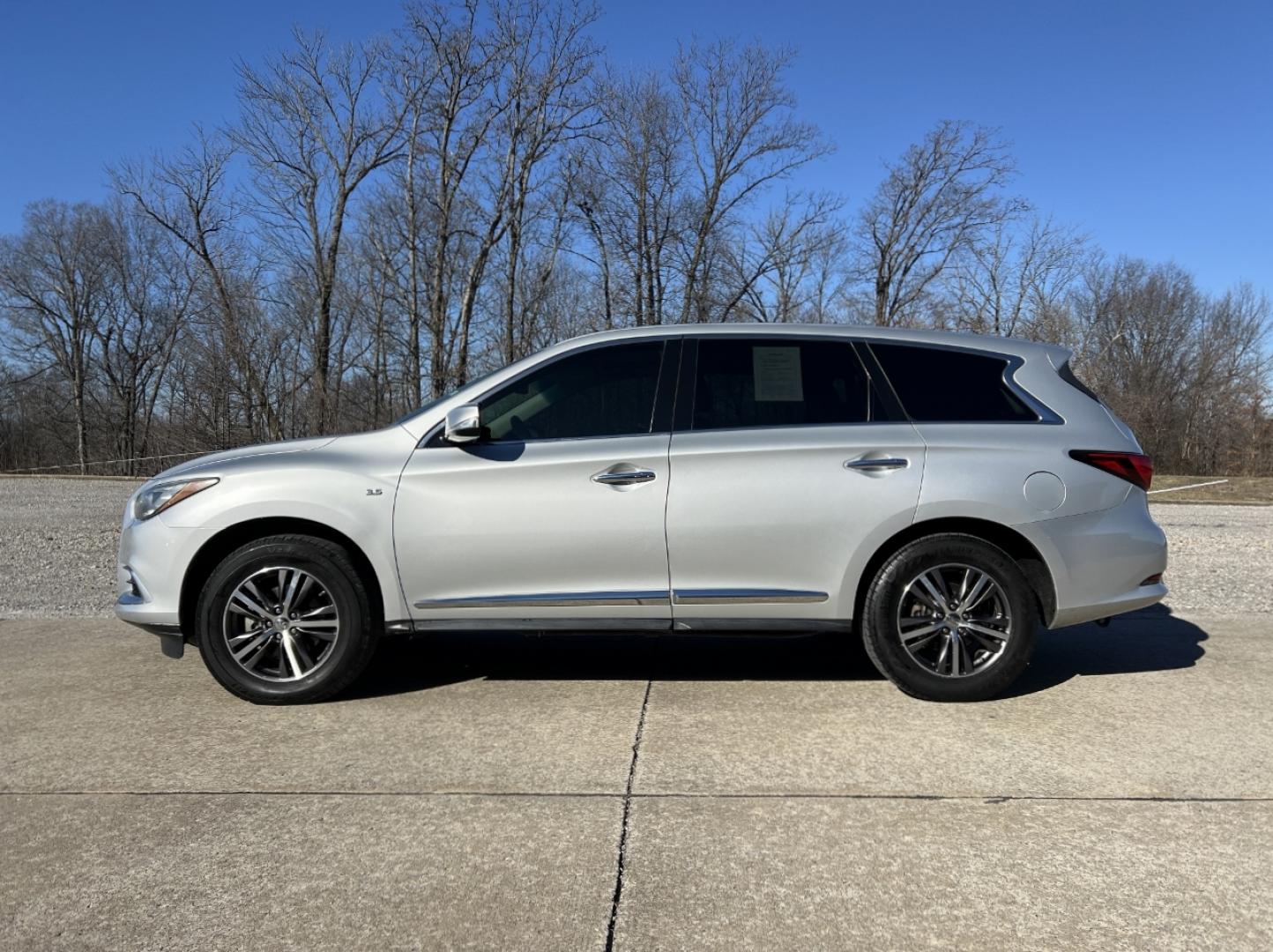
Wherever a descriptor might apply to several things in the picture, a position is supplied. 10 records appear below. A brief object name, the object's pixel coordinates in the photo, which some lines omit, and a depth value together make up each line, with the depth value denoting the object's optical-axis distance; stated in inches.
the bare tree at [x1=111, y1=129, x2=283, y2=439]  1170.6
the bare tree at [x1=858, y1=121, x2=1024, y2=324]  1547.7
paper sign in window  188.4
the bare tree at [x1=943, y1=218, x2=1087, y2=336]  1460.4
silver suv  179.0
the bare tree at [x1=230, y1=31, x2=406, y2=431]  1202.6
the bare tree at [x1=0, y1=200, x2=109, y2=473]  1948.8
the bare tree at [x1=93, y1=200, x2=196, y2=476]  1977.1
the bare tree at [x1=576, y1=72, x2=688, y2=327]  1343.5
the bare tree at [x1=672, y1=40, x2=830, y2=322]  1350.9
